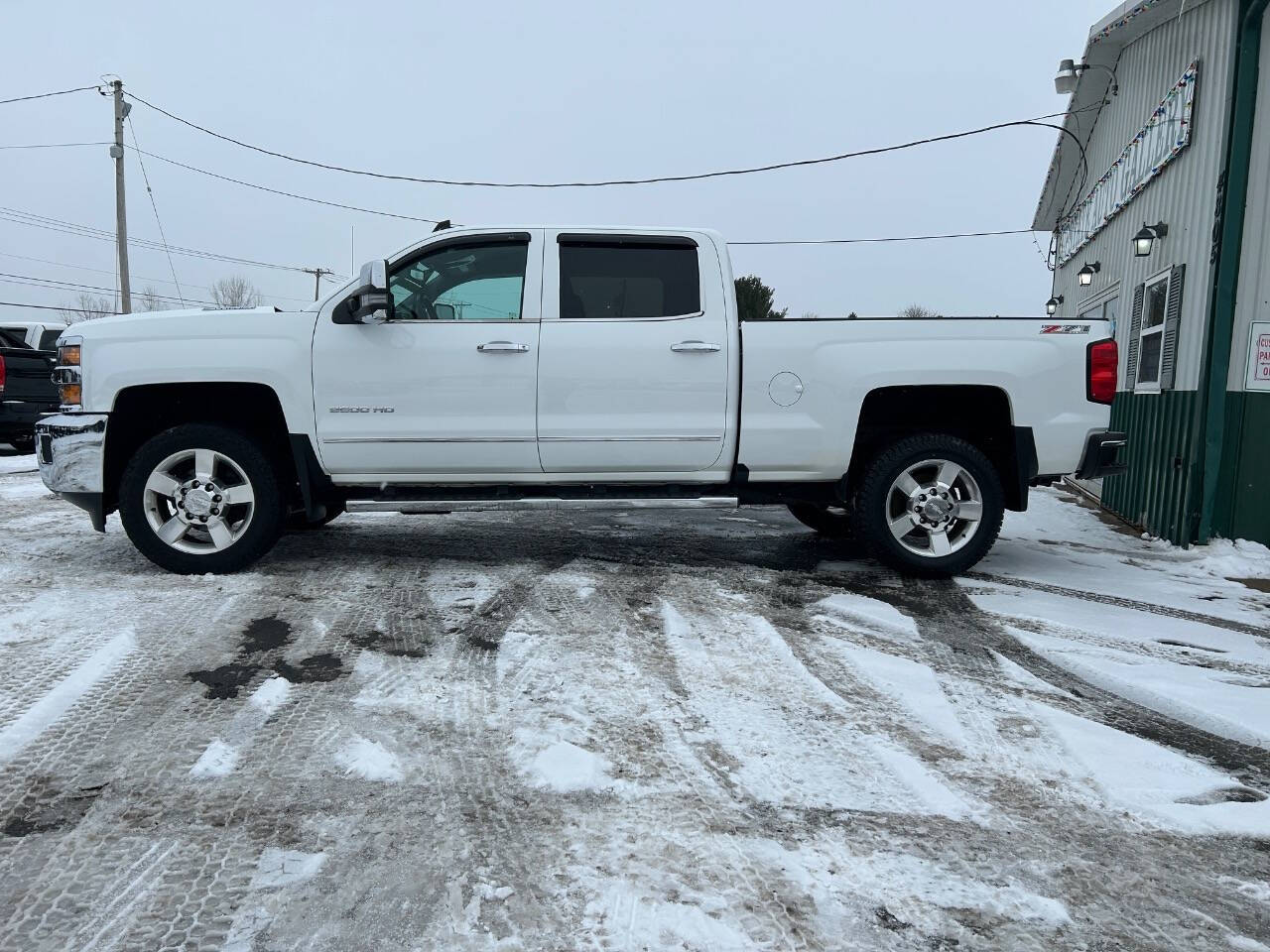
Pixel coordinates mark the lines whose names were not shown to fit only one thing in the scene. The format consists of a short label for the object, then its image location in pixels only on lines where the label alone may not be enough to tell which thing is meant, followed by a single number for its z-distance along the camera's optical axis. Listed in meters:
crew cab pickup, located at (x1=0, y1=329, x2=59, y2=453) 11.30
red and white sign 6.41
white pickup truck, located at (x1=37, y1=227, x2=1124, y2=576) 5.01
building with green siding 6.50
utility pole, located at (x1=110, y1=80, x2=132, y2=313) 25.10
